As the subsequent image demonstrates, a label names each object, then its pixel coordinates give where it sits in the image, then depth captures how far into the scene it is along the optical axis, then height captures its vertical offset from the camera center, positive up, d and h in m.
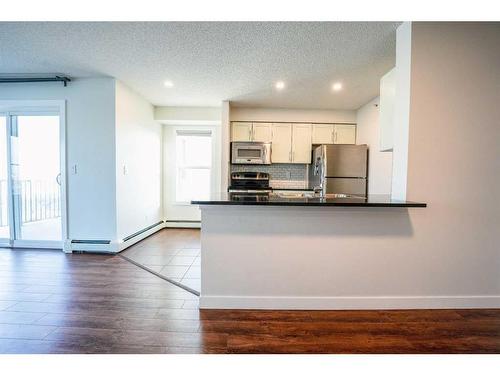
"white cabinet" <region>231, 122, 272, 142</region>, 4.66 +0.80
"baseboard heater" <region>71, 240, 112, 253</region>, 3.55 -1.03
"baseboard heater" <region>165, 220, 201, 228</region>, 5.50 -1.08
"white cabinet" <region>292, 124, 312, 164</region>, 4.66 +0.63
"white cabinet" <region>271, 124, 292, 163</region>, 4.66 +0.66
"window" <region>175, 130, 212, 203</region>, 5.43 +0.23
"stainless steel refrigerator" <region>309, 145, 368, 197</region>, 4.09 +0.12
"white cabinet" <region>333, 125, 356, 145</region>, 4.64 +0.75
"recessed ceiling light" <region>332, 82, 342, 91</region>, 3.43 +1.26
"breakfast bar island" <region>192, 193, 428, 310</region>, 2.05 -0.66
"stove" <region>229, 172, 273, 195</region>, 4.43 -0.12
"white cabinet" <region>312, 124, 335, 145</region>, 4.66 +0.76
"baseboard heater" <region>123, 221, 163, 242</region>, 3.86 -1.00
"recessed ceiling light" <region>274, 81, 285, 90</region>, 3.42 +1.26
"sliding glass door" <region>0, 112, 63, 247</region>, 3.74 -0.10
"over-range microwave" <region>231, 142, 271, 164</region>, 4.48 +0.41
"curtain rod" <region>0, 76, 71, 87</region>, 3.37 +1.25
